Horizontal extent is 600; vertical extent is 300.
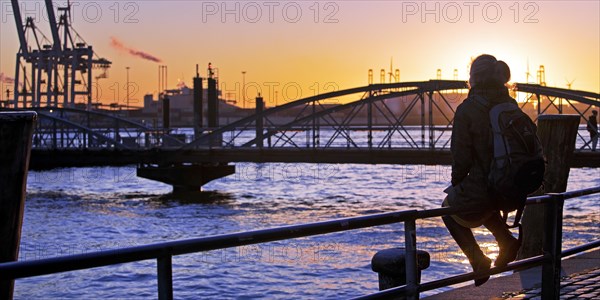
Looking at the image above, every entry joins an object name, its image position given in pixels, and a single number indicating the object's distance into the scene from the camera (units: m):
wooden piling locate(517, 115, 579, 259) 10.09
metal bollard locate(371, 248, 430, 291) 5.74
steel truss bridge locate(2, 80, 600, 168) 36.34
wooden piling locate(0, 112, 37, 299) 4.81
